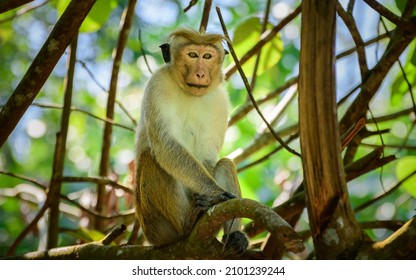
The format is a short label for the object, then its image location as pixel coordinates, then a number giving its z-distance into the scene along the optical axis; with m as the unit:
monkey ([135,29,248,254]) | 4.48
